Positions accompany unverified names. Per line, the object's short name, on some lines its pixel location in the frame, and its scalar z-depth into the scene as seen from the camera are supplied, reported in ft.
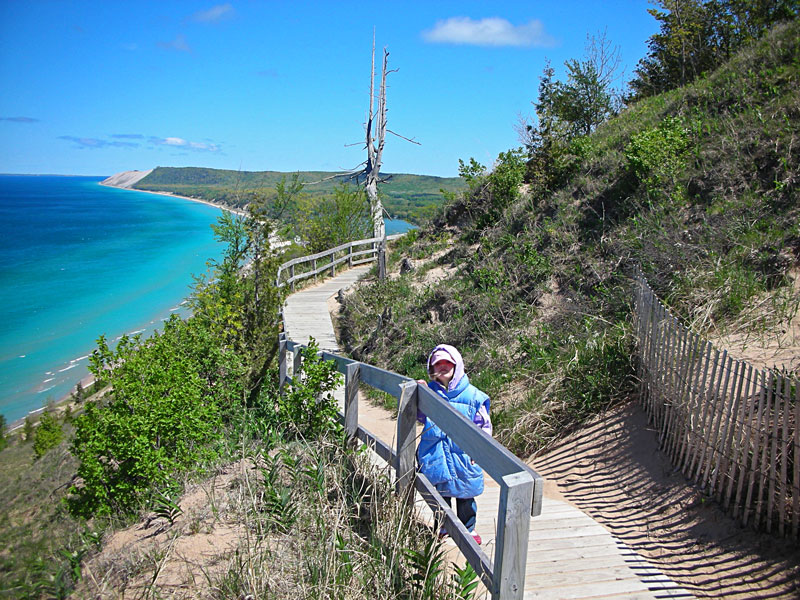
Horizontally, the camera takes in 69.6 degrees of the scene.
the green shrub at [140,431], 18.39
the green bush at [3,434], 74.90
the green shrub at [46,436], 67.15
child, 12.62
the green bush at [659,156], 34.30
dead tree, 87.71
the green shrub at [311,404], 16.66
